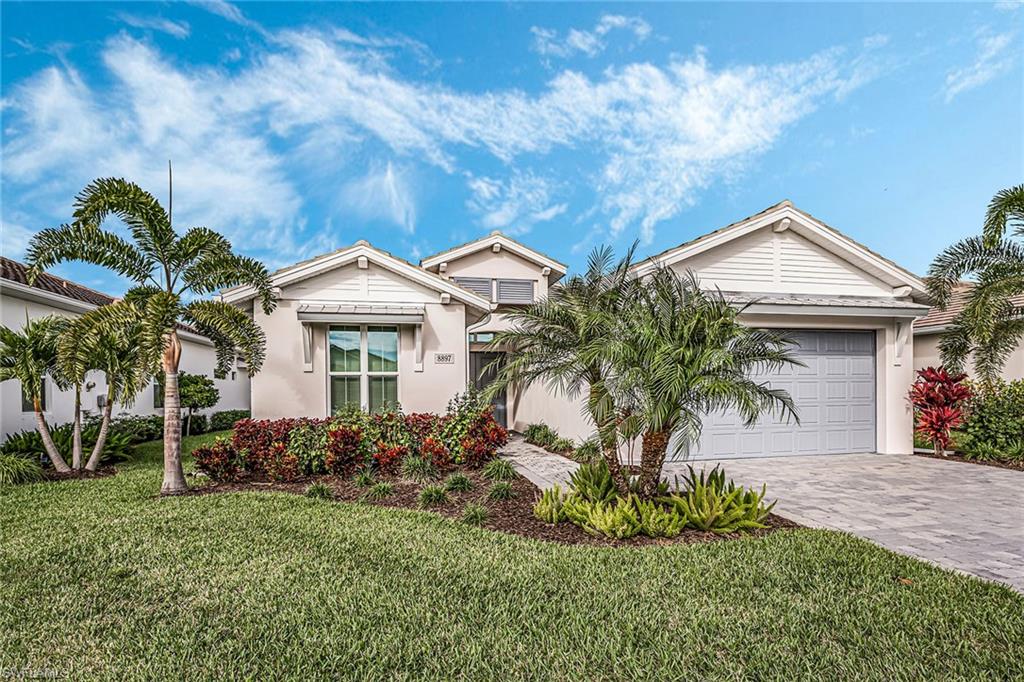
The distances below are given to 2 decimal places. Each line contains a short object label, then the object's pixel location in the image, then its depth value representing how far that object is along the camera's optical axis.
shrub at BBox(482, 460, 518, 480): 9.01
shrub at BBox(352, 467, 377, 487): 8.42
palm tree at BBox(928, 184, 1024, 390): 10.19
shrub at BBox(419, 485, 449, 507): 7.35
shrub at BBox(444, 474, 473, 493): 8.19
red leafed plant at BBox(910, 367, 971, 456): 11.63
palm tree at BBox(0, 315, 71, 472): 9.29
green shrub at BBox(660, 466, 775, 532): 5.89
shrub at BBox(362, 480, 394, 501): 7.68
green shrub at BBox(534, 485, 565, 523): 6.34
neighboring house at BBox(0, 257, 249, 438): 11.06
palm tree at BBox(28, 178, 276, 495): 7.72
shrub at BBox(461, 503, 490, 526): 6.38
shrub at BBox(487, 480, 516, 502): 7.55
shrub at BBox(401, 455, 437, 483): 8.95
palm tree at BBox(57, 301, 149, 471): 7.66
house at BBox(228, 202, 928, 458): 11.26
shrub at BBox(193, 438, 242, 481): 9.05
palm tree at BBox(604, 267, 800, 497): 5.67
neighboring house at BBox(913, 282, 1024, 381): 15.85
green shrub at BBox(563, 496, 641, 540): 5.73
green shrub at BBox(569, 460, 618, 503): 6.56
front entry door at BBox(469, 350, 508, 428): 17.12
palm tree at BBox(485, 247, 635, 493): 6.68
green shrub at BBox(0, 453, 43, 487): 8.73
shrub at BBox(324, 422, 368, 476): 9.30
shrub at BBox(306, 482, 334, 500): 7.76
